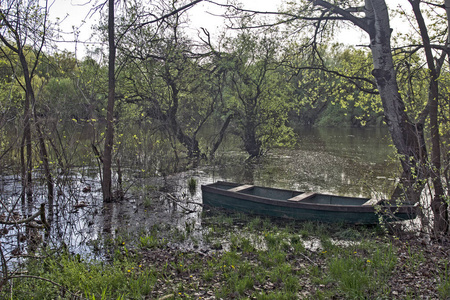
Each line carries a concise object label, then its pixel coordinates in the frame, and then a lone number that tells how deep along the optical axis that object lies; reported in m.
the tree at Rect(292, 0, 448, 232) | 8.39
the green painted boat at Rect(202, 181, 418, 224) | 8.45
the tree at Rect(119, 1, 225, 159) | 15.57
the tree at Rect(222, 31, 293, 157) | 17.83
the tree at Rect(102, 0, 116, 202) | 9.69
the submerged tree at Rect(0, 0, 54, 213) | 7.30
